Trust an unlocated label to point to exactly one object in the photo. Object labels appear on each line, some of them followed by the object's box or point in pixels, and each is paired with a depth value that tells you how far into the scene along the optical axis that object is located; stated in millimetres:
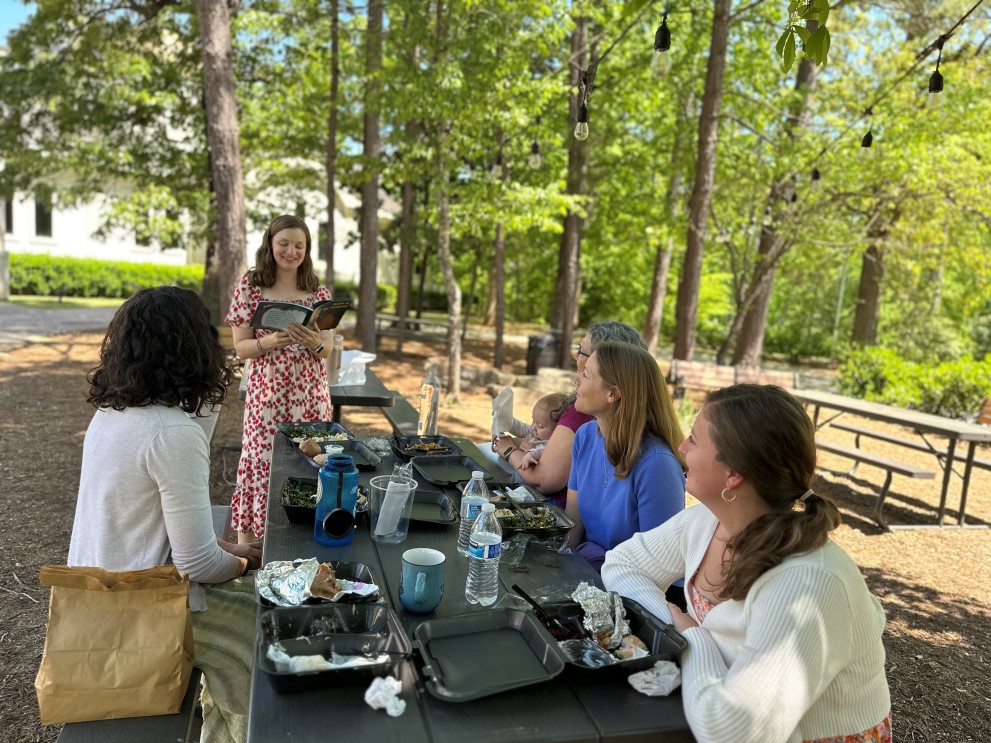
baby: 3703
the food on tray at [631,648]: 1681
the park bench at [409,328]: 15048
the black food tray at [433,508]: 2590
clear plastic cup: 2348
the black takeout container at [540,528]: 2467
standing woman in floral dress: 3775
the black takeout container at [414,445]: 3408
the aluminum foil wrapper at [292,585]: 1787
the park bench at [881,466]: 6047
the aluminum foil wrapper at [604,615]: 1769
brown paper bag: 1727
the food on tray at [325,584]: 1801
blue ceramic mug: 1839
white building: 24516
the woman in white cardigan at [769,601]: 1437
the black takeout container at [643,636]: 1626
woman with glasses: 3244
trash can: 12125
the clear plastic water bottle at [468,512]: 2422
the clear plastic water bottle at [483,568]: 1943
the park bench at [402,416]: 4934
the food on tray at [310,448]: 3258
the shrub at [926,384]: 10500
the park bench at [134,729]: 1772
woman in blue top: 2590
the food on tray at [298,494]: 2496
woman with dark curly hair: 2051
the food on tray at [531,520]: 2506
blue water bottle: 2303
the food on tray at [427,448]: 3445
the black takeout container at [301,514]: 2439
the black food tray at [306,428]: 3642
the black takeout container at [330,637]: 1466
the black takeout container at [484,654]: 1521
